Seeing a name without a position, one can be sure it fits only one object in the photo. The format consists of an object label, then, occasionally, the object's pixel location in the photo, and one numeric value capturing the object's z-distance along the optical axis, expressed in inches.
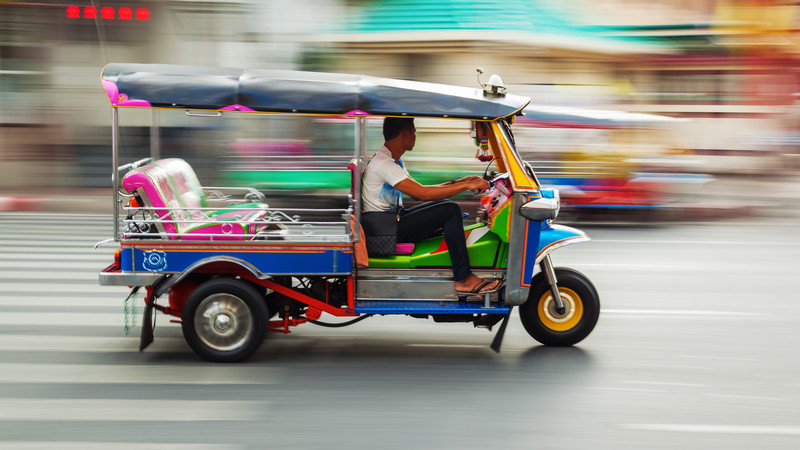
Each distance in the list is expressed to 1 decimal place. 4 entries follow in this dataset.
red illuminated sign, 745.0
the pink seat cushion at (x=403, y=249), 241.1
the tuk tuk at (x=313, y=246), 220.5
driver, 235.3
